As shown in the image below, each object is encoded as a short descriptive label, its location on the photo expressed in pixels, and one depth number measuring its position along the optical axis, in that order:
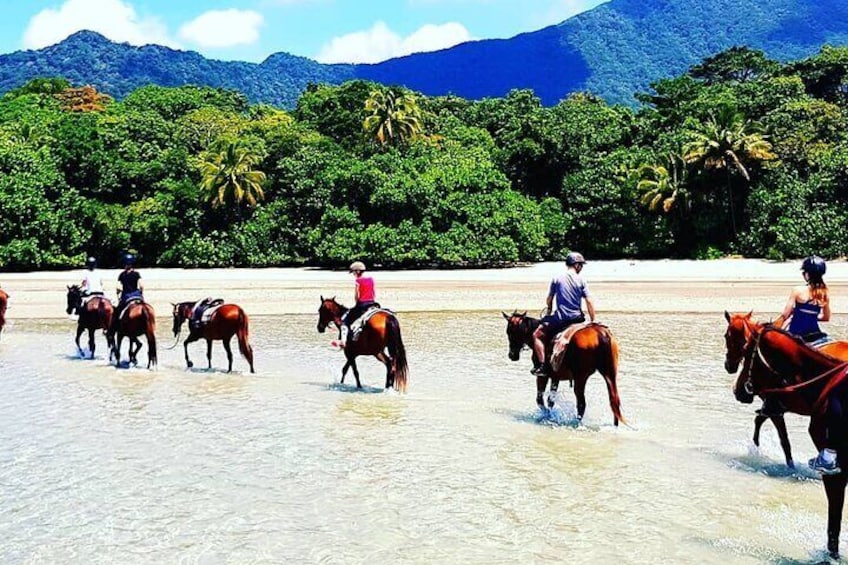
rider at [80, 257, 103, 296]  18.28
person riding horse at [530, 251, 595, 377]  11.21
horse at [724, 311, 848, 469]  8.46
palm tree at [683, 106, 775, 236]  47.31
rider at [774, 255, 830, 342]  8.38
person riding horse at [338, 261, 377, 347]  13.93
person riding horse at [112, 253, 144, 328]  16.27
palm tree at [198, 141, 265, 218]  49.94
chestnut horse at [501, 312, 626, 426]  10.71
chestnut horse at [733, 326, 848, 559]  6.37
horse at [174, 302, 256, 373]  15.74
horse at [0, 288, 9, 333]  20.00
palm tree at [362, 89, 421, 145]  57.28
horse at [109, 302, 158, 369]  15.94
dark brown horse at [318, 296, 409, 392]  13.64
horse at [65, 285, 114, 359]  17.78
